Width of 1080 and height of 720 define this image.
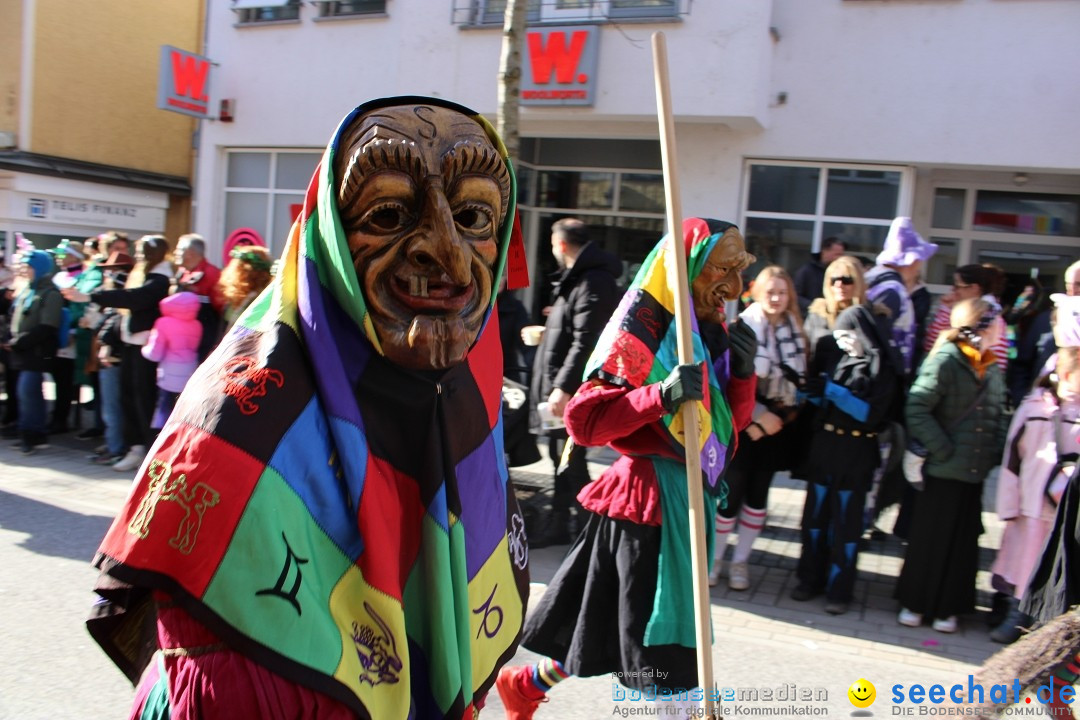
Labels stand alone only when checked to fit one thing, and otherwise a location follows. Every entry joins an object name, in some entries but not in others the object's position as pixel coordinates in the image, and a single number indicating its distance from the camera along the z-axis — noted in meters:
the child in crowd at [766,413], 5.24
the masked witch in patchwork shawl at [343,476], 1.34
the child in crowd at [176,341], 6.81
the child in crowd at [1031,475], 4.53
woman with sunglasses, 5.13
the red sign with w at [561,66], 10.18
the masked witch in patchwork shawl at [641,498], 2.90
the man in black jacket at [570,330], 5.51
